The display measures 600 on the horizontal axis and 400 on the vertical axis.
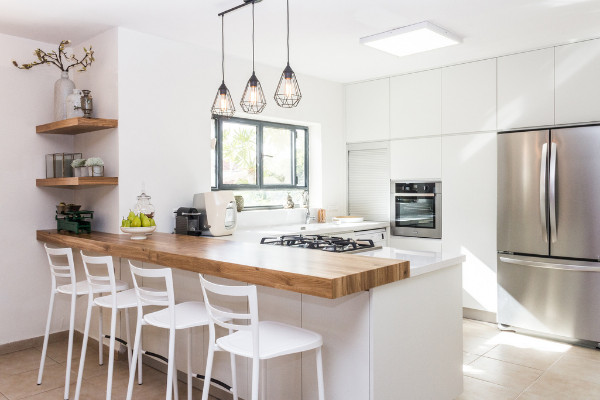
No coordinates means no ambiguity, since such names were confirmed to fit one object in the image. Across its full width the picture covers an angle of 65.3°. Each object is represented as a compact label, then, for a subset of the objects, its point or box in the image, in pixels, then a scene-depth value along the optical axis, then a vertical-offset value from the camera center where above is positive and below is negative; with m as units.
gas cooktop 2.78 -0.31
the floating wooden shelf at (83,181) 3.29 +0.10
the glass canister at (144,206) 3.42 -0.08
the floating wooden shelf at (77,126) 3.33 +0.52
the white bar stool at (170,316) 2.28 -0.63
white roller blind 5.09 +0.12
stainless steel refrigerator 3.65 -0.31
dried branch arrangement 3.56 +1.09
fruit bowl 3.20 -0.25
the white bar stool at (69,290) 2.89 -0.61
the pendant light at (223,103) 2.82 +0.55
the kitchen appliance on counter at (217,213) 3.62 -0.14
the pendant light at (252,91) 2.64 +0.59
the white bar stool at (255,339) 1.85 -0.62
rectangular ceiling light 3.35 +1.17
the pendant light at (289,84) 2.52 +0.60
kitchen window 4.51 +0.36
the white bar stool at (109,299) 2.61 -0.62
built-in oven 4.69 -0.15
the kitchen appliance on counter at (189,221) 3.64 -0.21
